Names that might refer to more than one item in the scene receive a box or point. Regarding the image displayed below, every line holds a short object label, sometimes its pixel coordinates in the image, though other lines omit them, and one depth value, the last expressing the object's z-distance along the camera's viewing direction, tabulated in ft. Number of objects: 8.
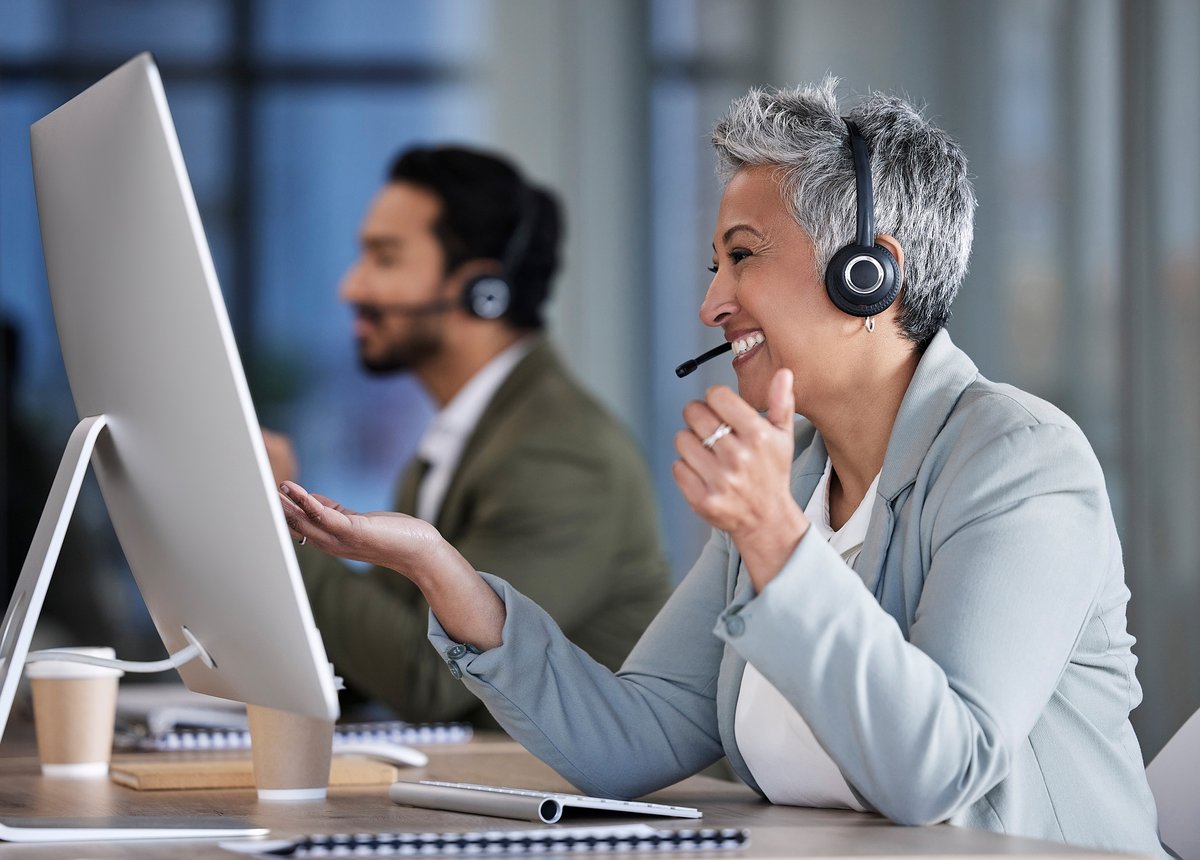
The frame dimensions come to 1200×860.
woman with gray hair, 11.32
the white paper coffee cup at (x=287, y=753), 11.97
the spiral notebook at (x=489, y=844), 10.82
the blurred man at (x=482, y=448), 15.75
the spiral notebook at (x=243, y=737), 13.61
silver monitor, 10.74
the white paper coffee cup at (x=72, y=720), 12.92
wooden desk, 11.02
